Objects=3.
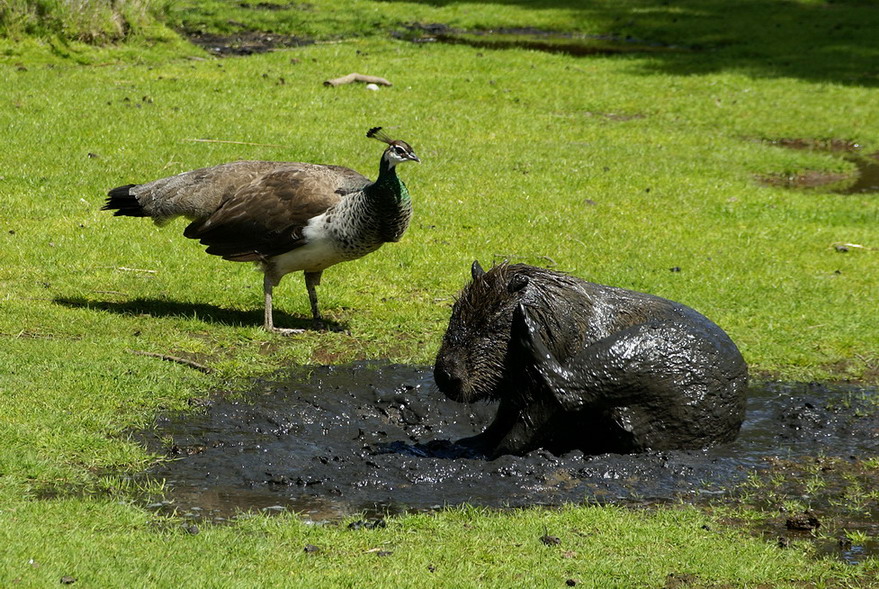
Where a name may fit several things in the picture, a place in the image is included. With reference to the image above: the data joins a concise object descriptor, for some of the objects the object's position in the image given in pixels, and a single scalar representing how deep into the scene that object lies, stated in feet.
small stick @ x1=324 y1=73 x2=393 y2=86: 129.08
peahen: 63.10
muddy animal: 48.24
